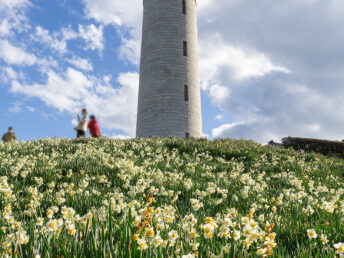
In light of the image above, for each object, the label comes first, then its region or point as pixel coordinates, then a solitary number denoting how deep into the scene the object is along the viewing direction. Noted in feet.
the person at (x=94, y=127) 62.75
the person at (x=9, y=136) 71.67
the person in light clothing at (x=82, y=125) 61.57
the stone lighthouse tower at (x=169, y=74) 80.53
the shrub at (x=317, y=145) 84.79
